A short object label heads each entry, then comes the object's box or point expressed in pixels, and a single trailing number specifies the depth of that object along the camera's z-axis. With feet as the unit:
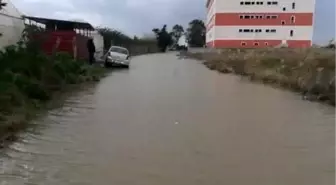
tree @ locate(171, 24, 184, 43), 434.92
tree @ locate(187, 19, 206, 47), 411.95
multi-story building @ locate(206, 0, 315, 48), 265.13
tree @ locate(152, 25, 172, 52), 354.54
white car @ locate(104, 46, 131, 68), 102.22
